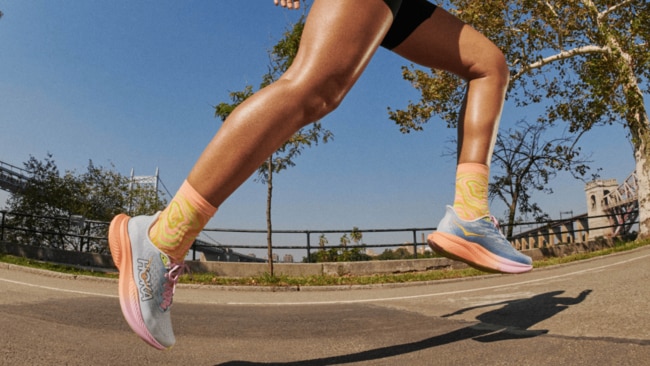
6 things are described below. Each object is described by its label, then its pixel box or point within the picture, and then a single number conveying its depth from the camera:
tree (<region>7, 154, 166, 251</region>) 22.67
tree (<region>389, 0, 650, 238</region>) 14.70
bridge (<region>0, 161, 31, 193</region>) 39.81
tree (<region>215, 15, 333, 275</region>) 12.03
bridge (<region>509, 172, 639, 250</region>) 15.69
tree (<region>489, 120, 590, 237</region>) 18.45
